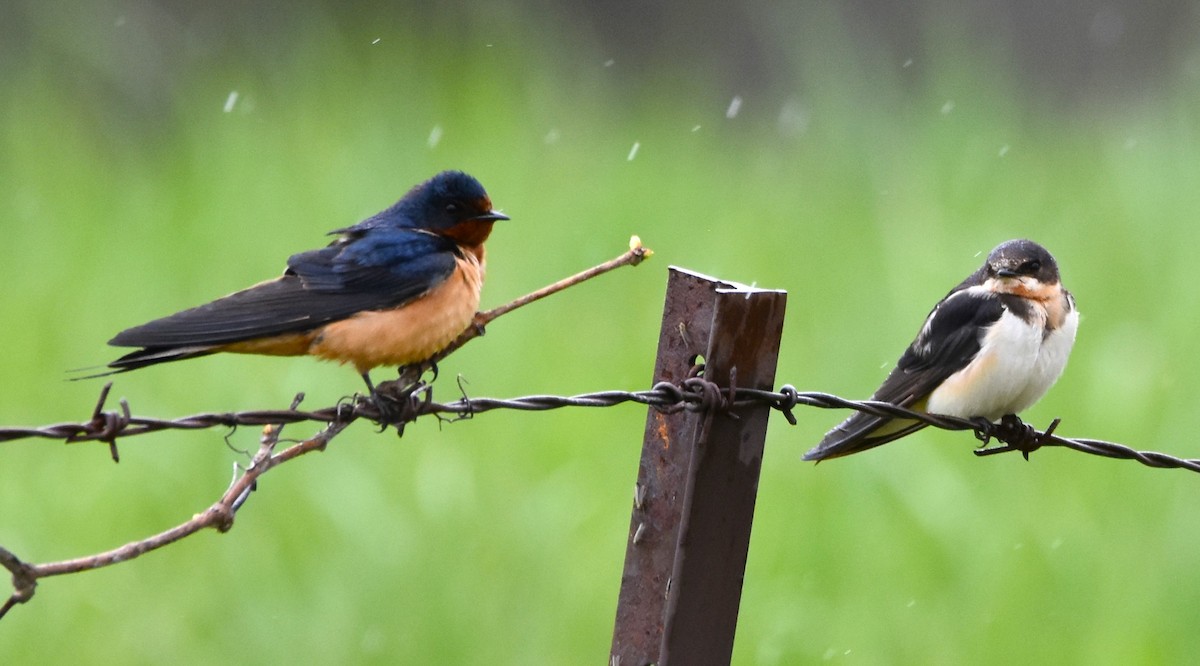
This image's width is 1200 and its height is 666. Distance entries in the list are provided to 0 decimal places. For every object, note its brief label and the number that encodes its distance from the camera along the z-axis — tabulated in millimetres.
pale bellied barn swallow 7703
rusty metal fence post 5187
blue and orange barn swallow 5762
